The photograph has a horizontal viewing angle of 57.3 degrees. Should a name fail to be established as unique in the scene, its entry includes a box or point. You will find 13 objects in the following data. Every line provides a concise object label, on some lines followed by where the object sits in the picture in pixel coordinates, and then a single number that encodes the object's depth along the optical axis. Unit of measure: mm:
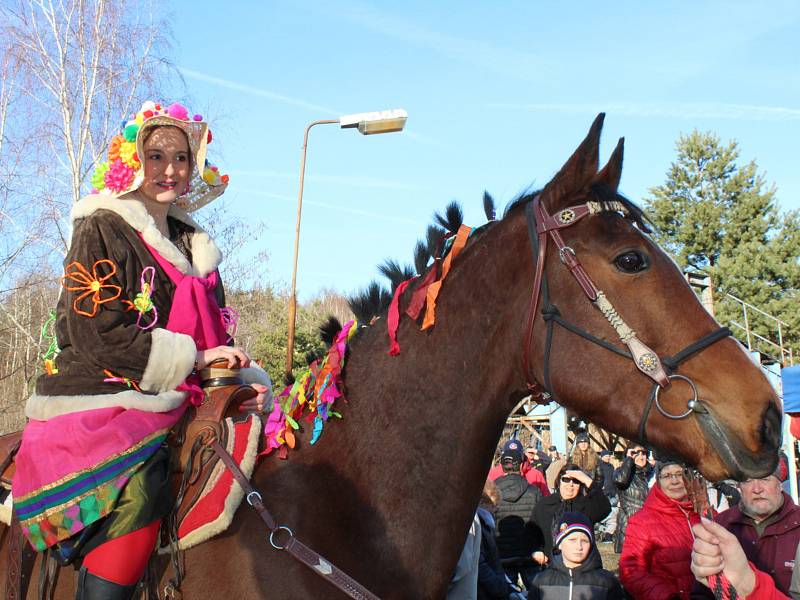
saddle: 2938
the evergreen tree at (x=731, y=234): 40094
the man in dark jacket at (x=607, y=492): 13656
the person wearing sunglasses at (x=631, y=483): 11852
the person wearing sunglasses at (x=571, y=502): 8648
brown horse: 2764
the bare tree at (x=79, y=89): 17141
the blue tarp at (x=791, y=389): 5082
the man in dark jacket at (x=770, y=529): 5535
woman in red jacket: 5809
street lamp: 13133
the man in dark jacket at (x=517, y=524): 8672
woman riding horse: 2857
